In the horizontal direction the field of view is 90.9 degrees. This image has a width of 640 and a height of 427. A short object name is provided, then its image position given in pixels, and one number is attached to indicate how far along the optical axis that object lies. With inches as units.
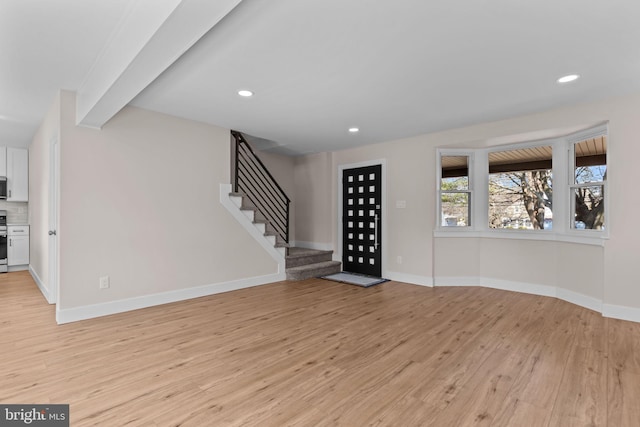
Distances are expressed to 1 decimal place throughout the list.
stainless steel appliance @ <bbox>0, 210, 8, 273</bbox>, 219.6
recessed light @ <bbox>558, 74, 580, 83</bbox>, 115.8
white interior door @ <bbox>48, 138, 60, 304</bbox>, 146.3
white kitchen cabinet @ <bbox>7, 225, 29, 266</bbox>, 225.0
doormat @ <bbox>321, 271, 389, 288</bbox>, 202.2
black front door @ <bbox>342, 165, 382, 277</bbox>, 222.8
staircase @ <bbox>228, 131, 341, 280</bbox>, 190.7
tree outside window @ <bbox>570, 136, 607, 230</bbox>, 148.6
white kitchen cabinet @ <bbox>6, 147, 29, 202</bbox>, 228.4
